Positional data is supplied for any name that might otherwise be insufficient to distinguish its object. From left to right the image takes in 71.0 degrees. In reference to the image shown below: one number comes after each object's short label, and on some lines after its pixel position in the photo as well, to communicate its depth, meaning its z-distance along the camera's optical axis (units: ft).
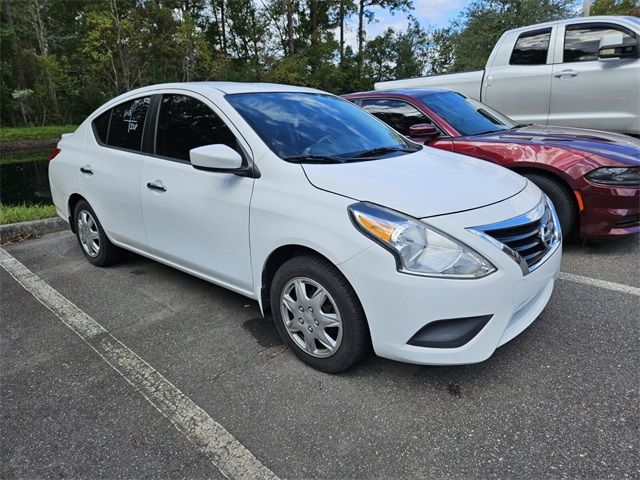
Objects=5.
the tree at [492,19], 77.51
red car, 11.94
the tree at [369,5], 124.98
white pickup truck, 17.79
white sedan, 6.73
